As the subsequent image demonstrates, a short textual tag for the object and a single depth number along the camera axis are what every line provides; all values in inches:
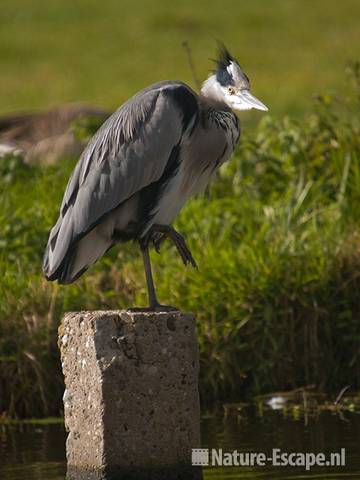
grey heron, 524.4
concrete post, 467.8
